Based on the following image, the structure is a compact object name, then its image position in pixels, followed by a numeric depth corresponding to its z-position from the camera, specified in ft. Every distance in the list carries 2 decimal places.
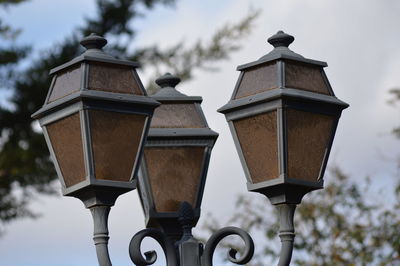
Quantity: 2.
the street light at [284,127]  25.30
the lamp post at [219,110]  25.11
